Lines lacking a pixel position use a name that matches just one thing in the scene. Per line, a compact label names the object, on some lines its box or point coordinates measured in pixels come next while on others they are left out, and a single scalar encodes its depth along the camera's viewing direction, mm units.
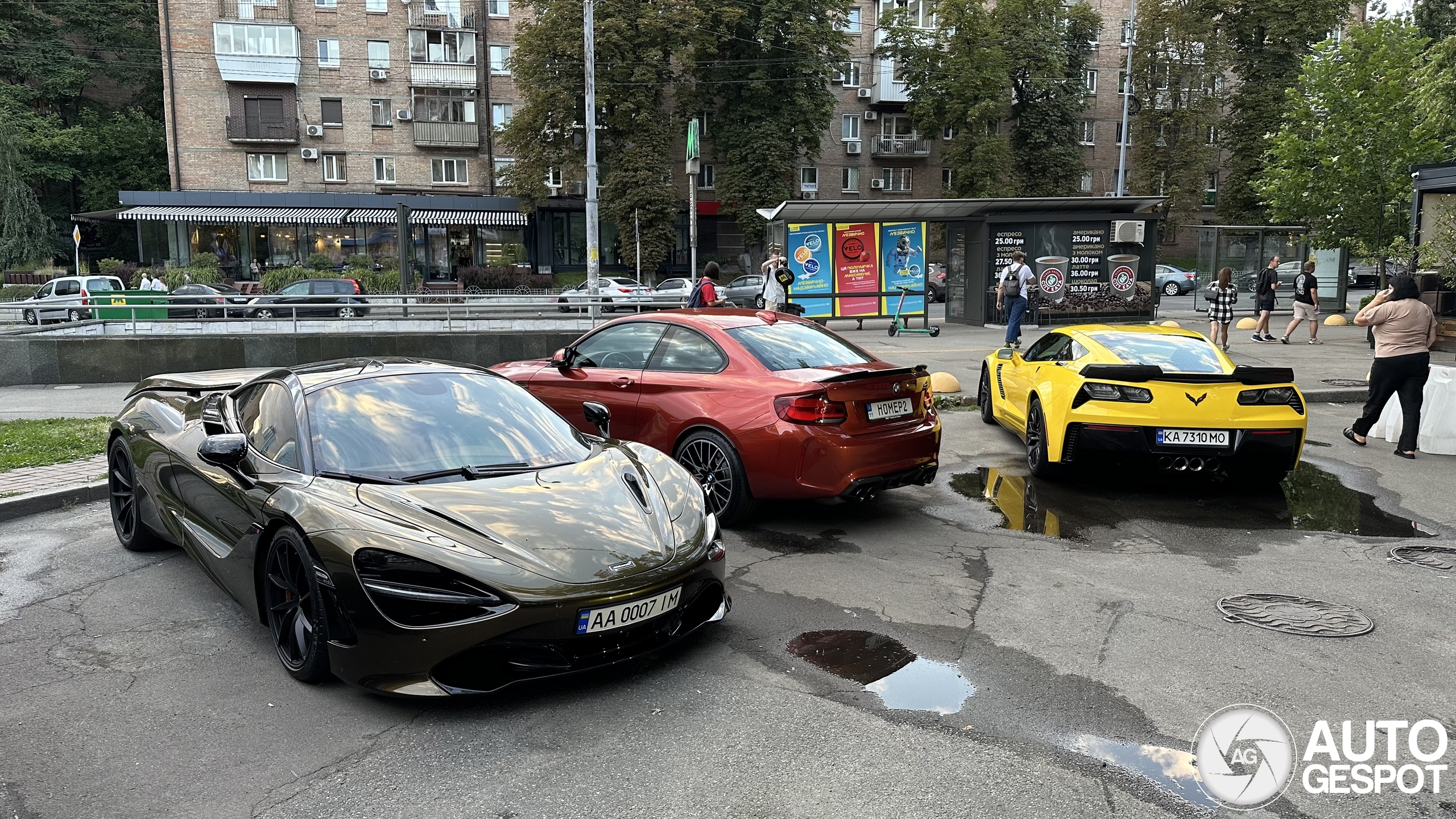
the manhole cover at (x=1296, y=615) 5059
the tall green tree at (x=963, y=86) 46281
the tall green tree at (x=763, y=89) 41844
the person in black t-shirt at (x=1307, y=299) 20688
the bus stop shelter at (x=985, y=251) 23203
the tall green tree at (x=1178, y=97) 46312
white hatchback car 32344
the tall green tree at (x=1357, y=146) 23500
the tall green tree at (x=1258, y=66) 45375
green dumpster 16547
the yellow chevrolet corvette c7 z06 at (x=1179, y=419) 7859
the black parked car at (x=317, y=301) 16781
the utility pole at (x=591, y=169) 25188
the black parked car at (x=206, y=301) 17672
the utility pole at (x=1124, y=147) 38688
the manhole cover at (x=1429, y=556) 6223
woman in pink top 9570
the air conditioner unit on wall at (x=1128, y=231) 24000
